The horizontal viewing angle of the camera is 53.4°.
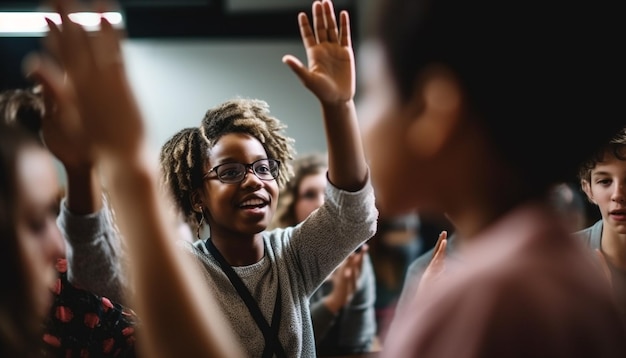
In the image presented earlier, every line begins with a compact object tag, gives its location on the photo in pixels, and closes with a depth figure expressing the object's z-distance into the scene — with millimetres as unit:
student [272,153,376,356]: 1564
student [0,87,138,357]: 566
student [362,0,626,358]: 435
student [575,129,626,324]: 1021
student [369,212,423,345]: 2104
